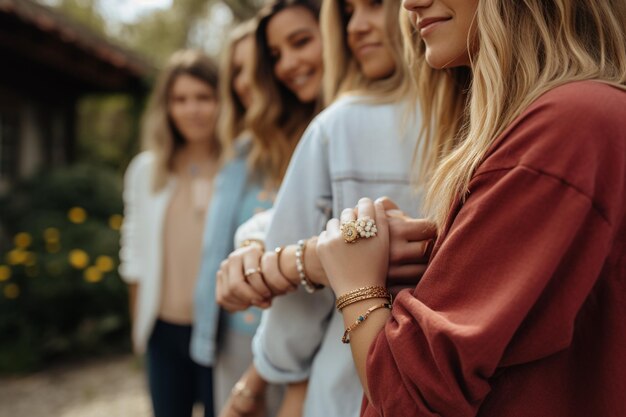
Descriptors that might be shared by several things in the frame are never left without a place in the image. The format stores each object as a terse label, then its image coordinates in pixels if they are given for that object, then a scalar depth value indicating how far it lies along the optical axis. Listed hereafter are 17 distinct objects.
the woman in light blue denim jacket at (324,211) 1.43
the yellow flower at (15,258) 5.72
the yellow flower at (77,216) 6.41
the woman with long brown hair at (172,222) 3.12
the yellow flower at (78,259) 5.83
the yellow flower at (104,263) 6.00
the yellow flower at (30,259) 5.77
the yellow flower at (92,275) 5.86
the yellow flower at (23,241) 5.98
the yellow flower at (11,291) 5.57
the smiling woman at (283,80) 2.47
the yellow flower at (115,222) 6.73
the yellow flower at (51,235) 6.13
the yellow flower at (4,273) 5.60
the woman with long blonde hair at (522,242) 0.85
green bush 5.61
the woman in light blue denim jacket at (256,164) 2.49
